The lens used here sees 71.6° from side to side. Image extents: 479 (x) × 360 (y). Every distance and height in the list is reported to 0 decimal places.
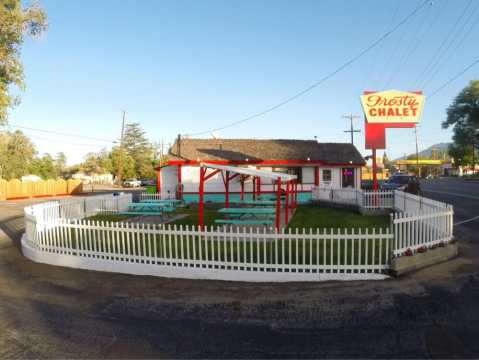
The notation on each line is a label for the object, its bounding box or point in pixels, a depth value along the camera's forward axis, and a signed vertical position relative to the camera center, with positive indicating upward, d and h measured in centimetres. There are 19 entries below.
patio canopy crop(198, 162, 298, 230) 975 +12
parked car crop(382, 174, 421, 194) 1988 -57
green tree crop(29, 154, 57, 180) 7044 +292
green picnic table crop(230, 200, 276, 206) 1459 -109
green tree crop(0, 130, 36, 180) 5656 +470
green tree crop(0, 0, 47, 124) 1586 +724
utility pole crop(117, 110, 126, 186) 5090 +347
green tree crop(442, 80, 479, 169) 6228 +1105
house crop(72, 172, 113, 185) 8400 +78
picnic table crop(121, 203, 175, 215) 1490 -137
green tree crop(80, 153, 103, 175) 8569 +393
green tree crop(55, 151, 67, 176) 9129 +558
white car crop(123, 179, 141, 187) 6131 -80
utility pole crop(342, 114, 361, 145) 4576 +624
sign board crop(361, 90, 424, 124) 1435 +302
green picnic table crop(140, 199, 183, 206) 1610 -117
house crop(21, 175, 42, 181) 5458 +70
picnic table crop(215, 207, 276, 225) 1067 -144
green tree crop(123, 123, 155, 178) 8072 +798
